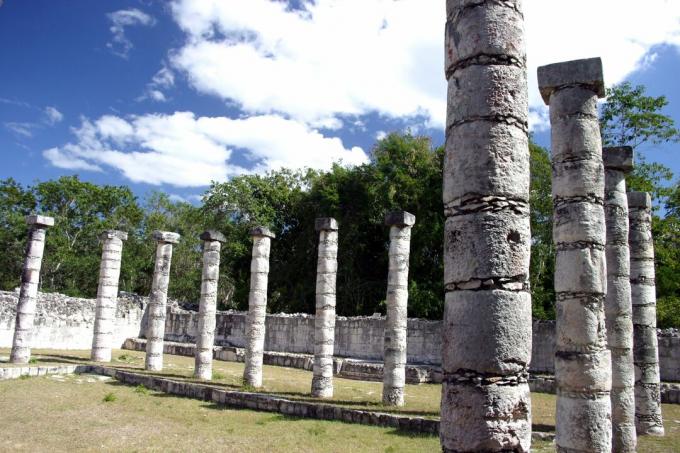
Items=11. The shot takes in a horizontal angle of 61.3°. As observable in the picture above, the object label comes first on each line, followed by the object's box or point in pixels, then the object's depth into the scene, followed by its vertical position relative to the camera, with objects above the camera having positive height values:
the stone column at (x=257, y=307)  14.99 +0.63
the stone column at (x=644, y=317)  10.09 +0.58
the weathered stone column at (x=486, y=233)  4.58 +0.92
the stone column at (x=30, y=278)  17.03 +1.27
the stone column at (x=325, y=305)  13.66 +0.72
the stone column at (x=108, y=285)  19.73 +1.34
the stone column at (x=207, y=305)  16.16 +0.67
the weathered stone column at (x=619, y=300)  8.43 +0.74
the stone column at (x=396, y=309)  12.59 +0.63
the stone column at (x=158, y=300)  17.48 +0.80
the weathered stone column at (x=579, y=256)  7.06 +1.19
